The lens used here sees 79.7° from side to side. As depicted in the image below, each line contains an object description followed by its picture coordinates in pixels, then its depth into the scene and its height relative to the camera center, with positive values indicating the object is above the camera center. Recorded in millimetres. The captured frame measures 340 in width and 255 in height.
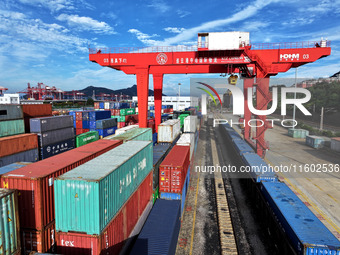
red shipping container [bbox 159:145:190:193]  14891 -4837
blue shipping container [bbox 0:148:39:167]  14398 -3551
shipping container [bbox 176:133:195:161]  22811 -3522
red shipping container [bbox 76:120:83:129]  30484 -2051
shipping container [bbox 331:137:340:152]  36312 -6111
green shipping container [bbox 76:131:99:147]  22500 -3270
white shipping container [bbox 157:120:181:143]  24141 -2716
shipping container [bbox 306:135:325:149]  38969 -6096
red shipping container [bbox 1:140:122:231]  7574 -3087
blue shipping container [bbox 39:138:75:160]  17705 -3566
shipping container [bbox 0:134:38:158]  14273 -2498
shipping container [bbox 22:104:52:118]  19225 +34
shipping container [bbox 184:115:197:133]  31156 -2294
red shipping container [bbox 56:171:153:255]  7324 -4944
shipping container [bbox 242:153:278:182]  16966 -5421
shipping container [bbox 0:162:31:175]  10238 -3010
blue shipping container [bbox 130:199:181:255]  8949 -5969
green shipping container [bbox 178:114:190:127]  38394 -1700
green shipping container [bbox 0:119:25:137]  15344 -1335
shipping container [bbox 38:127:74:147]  17469 -2376
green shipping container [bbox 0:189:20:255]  6281 -3597
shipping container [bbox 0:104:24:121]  15479 -127
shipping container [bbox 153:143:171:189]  15188 -3943
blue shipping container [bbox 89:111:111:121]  30234 -733
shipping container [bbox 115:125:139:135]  25533 -2512
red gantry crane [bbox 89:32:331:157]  20641 +5441
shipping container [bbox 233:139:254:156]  25191 -4944
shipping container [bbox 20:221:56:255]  7586 -4918
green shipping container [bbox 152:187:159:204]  14594 -6260
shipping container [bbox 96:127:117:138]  30500 -3340
